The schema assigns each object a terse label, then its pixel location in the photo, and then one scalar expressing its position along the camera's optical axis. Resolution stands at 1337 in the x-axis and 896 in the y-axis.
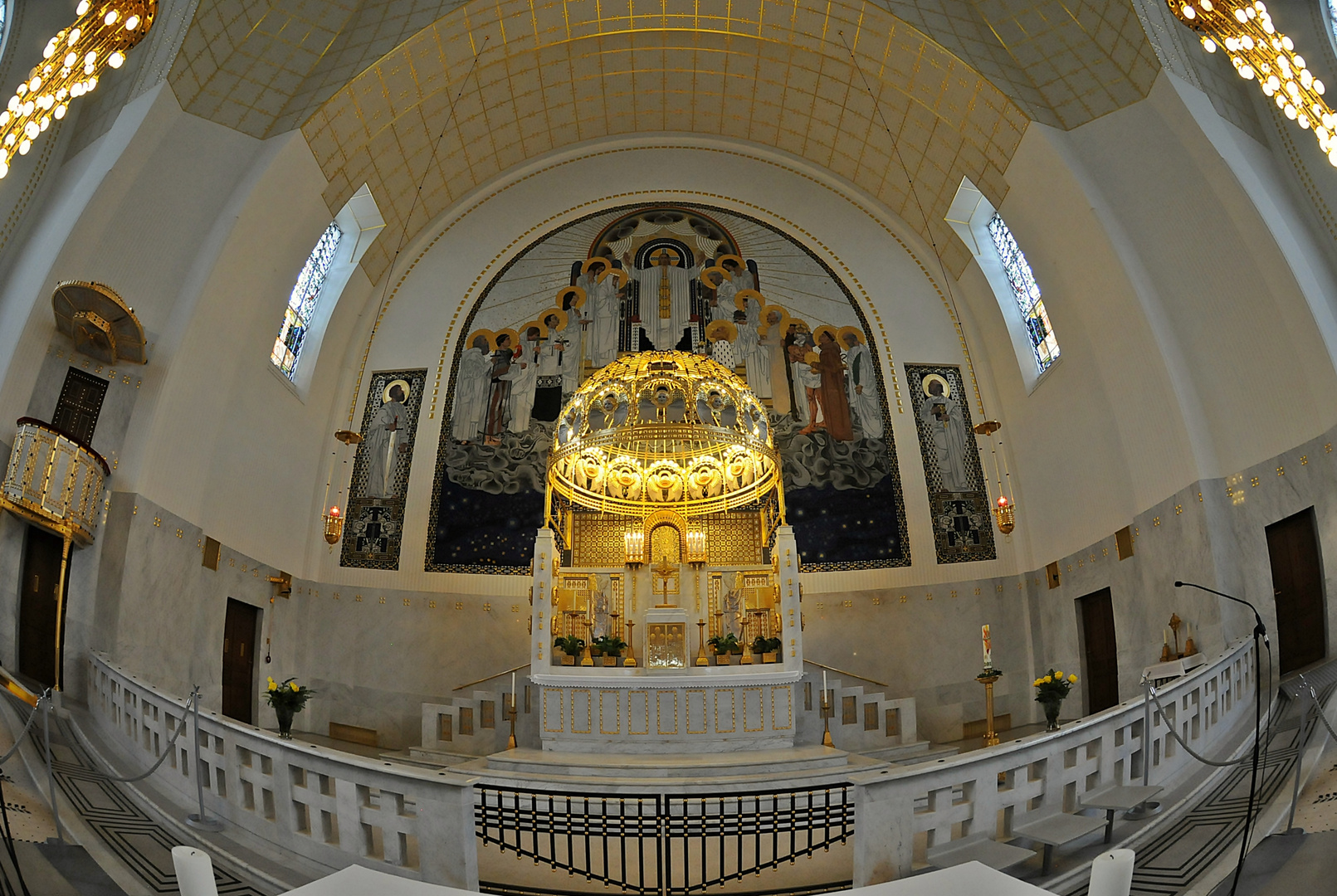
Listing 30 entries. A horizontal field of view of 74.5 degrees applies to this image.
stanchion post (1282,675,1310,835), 5.57
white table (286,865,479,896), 3.56
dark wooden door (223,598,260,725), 11.86
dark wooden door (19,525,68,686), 8.72
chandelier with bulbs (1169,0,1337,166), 7.64
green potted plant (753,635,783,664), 12.16
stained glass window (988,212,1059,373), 13.73
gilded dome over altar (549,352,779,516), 12.09
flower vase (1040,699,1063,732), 9.64
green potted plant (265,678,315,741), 9.61
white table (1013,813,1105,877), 5.75
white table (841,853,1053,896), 3.60
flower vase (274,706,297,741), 9.55
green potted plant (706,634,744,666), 12.11
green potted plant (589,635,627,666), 11.62
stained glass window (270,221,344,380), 14.03
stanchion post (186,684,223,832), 6.82
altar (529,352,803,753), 11.16
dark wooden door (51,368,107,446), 9.80
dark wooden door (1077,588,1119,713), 11.78
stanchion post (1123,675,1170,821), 6.72
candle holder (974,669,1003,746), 10.29
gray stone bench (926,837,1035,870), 5.72
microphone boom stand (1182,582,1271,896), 4.88
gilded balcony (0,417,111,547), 8.43
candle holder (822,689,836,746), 12.12
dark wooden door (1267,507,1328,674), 8.72
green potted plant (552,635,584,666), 11.66
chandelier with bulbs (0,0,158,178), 7.53
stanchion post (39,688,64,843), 5.83
